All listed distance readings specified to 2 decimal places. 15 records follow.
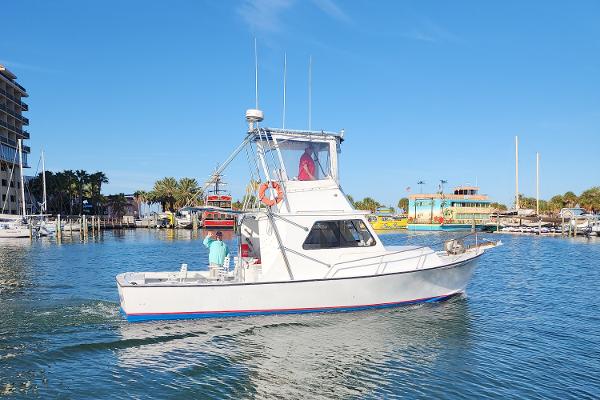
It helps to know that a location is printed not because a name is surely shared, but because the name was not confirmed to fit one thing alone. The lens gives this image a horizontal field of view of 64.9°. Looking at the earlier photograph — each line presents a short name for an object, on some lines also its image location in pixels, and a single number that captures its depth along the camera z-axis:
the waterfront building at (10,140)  64.75
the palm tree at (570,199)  89.47
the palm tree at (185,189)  89.62
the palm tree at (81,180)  77.75
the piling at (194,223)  75.19
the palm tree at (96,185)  80.62
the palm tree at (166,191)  90.69
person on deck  13.42
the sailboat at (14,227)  52.19
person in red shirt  13.66
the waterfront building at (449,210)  83.44
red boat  72.03
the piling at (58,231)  49.44
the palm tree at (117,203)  91.62
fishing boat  12.22
